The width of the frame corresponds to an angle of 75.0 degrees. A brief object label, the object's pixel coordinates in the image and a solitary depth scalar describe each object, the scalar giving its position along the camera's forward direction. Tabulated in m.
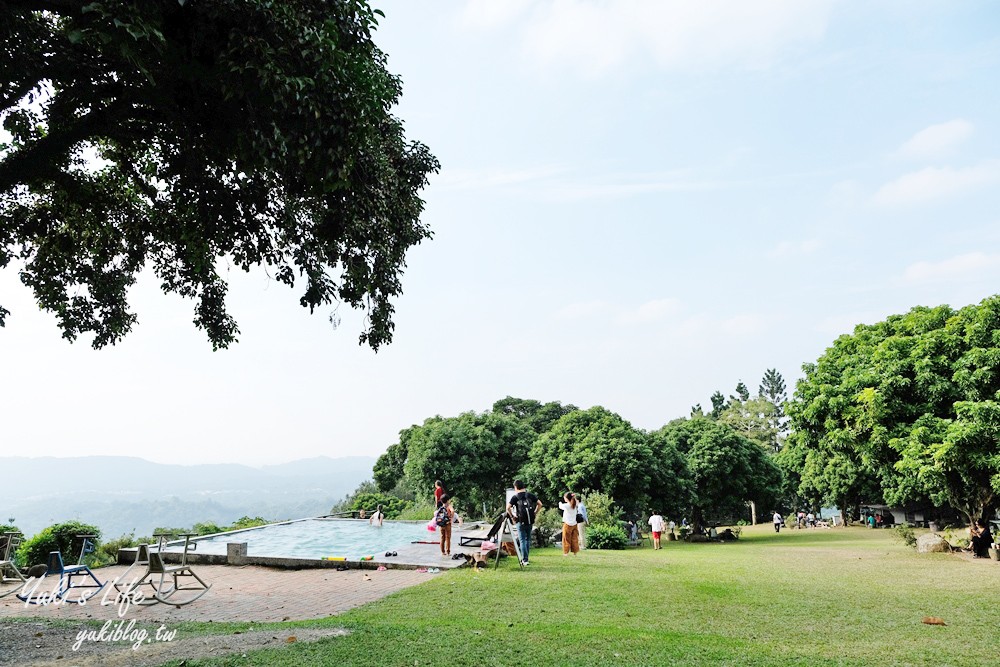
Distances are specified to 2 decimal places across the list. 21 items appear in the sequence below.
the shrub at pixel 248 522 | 24.95
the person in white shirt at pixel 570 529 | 14.98
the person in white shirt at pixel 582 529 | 17.57
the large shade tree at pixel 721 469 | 32.09
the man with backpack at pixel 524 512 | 12.88
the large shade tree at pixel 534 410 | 49.84
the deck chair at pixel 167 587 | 9.30
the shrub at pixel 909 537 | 20.94
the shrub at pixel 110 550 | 14.61
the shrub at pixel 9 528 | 16.02
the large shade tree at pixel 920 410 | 17.05
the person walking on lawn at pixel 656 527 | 22.00
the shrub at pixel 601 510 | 22.14
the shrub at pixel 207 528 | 22.55
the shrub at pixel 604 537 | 19.56
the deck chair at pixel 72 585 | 9.41
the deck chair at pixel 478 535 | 14.59
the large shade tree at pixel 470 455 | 32.81
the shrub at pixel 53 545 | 13.82
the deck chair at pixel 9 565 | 10.22
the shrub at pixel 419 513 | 29.83
